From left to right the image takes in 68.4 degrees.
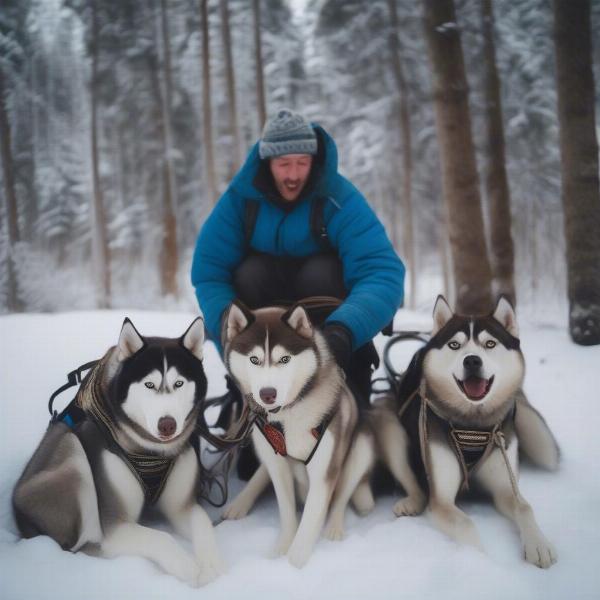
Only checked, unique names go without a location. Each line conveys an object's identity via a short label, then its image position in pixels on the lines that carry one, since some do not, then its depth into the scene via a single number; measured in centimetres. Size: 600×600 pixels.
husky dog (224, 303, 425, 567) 172
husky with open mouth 171
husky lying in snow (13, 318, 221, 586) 154
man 232
